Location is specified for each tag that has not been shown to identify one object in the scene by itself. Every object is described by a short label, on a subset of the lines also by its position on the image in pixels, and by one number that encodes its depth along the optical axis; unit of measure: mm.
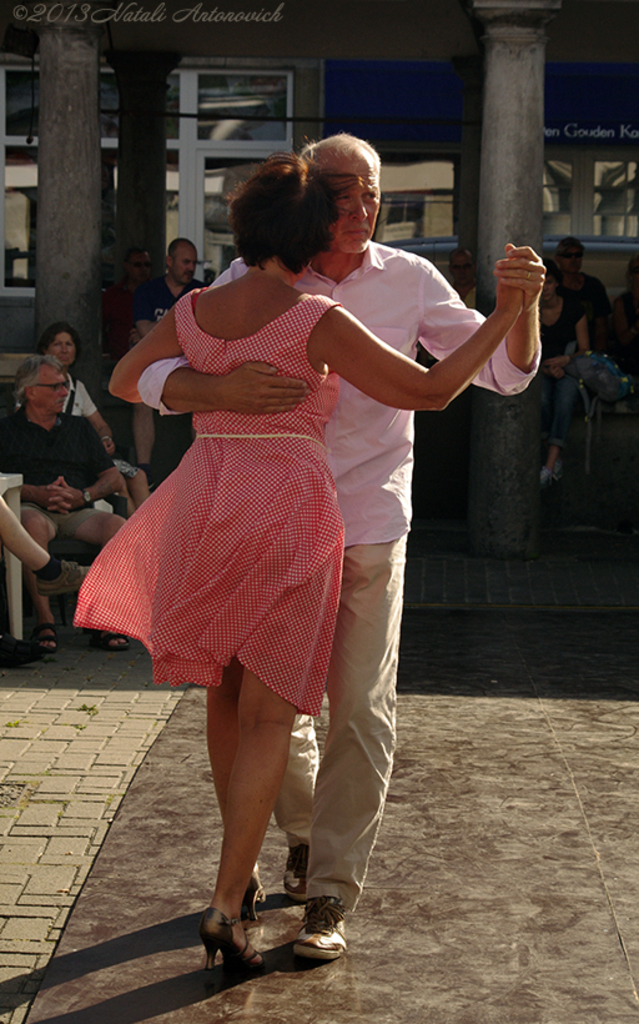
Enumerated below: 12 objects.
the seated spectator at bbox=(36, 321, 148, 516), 8625
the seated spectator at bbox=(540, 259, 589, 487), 10898
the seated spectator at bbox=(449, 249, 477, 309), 13797
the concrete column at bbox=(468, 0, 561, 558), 9969
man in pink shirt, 3498
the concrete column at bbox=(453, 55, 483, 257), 14680
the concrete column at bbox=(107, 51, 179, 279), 14461
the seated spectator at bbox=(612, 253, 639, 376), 12008
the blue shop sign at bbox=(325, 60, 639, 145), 21406
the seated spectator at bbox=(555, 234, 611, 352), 12219
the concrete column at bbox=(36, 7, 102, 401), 10305
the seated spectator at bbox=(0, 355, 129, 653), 7625
